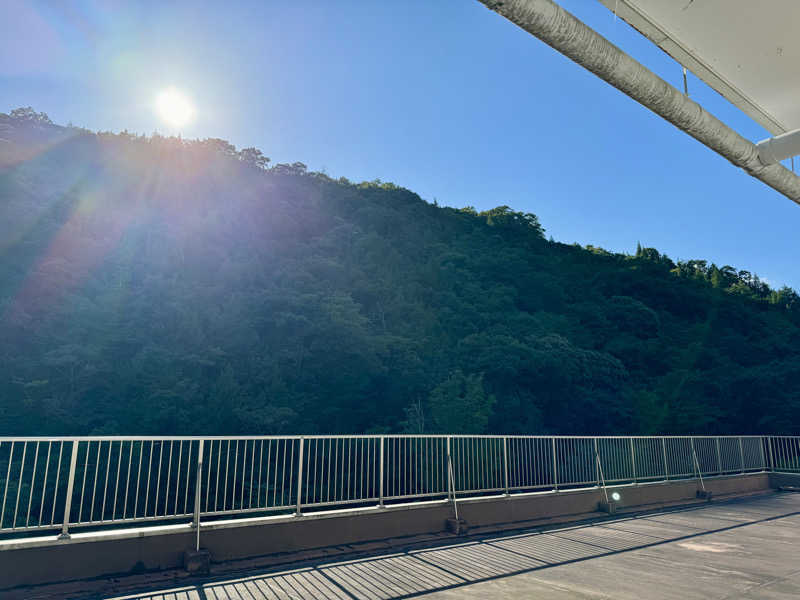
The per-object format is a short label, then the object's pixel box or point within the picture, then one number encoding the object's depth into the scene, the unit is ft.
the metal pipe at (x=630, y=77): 10.43
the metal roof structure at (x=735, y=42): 13.55
